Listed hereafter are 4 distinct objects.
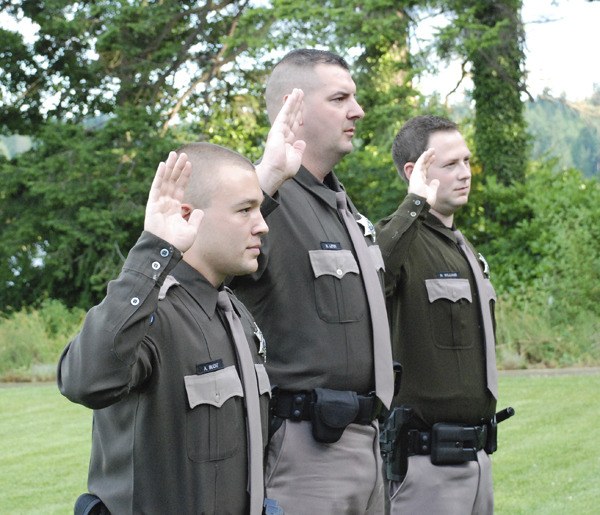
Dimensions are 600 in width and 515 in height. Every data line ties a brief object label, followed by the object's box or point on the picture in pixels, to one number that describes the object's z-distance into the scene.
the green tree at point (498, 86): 19.69
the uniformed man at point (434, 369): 4.62
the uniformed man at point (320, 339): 3.82
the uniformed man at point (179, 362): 2.77
